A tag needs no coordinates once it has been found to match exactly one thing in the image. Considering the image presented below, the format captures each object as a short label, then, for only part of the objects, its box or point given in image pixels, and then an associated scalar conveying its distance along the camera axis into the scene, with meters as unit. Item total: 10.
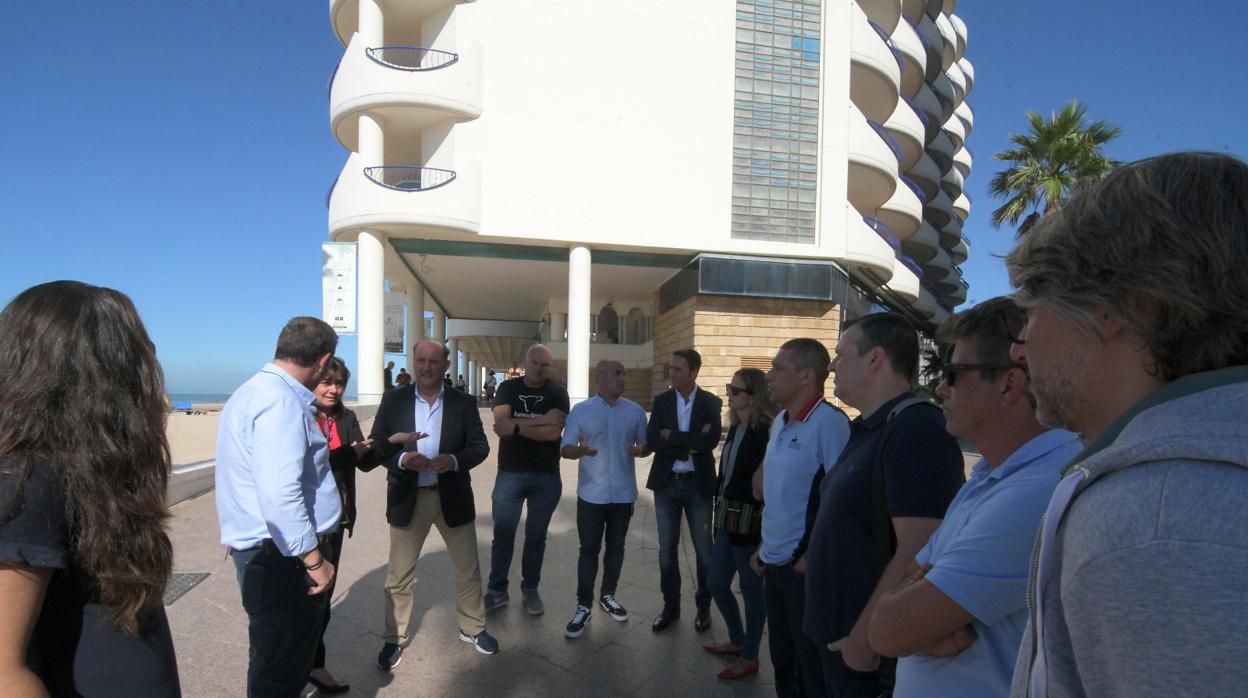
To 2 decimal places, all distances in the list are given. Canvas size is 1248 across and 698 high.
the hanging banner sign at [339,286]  17.16
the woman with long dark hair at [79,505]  1.28
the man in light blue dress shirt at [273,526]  2.67
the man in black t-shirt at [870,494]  1.96
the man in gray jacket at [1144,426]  0.65
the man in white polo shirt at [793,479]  2.97
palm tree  19.98
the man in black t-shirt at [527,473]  4.87
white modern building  19.55
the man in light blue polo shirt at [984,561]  1.46
